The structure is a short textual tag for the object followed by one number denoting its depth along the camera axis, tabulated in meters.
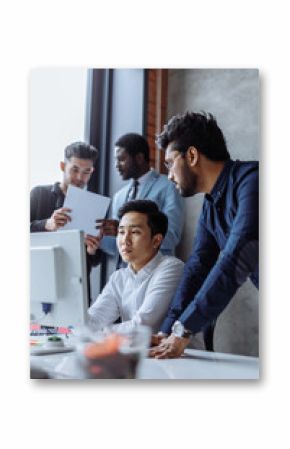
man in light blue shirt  2.10
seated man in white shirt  2.06
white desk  1.96
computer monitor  1.79
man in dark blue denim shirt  2.01
